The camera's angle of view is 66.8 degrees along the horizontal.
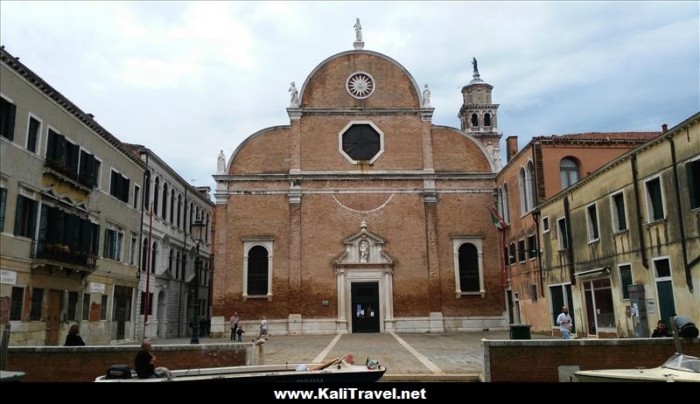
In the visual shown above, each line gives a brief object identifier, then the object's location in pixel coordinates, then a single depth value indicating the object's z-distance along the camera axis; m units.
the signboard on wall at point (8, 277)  14.76
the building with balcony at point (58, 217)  14.80
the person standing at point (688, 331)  9.21
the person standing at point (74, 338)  11.13
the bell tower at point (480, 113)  50.89
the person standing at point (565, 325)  15.21
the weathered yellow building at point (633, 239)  13.51
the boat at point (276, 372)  6.99
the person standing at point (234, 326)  23.65
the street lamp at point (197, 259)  16.44
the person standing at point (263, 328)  22.98
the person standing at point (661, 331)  11.55
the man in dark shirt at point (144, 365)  7.15
